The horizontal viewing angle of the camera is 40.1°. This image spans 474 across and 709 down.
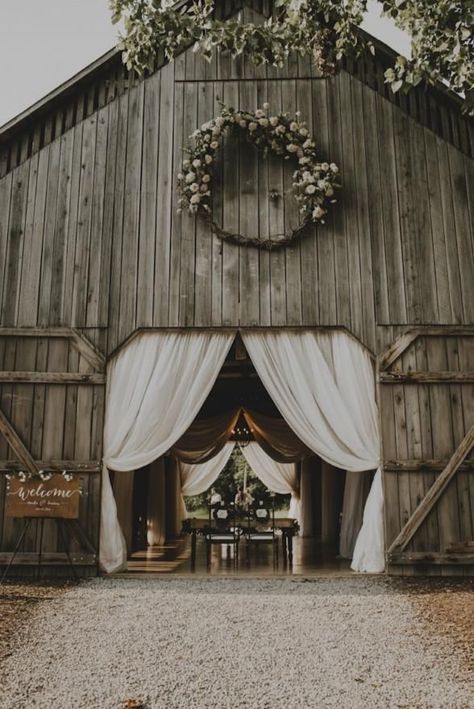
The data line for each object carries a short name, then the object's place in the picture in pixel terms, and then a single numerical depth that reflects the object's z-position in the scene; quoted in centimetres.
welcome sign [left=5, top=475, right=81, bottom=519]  629
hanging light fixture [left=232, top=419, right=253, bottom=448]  1268
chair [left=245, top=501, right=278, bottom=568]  895
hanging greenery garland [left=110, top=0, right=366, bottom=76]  569
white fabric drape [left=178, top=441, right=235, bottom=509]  1415
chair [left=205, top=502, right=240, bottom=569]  852
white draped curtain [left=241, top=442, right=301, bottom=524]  1482
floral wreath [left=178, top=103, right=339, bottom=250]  712
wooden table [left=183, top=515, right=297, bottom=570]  864
